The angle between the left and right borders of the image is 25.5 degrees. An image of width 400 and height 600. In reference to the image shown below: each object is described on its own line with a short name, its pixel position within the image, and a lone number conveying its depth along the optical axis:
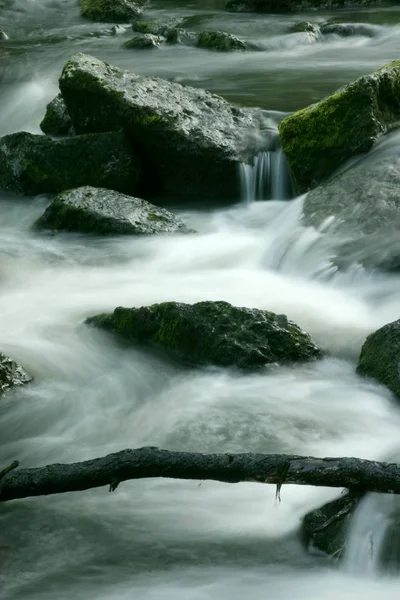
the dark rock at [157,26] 17.47
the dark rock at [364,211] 6.94
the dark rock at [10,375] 5.61
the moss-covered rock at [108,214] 8.58
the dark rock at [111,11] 19.70
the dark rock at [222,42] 15.57
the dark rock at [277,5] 19.89
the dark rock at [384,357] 5.20
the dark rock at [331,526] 3.70
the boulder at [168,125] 9.59
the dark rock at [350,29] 16.42
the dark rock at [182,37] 16.33
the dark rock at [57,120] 11.16
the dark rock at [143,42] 16.33
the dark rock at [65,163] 9.55
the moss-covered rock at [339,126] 8.43
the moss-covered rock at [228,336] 5.73
